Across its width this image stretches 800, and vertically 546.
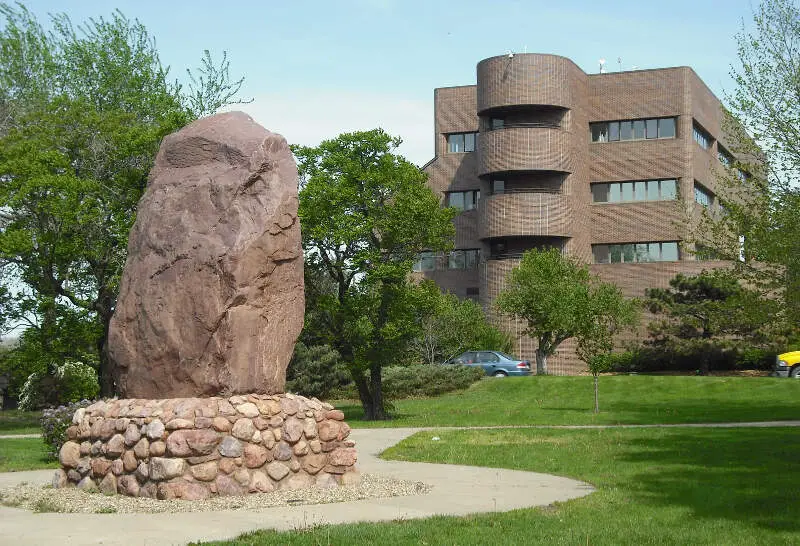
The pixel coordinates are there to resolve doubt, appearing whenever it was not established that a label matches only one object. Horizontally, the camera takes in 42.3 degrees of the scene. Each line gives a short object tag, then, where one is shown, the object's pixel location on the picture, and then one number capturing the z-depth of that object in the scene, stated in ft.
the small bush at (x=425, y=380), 128.47
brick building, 179.93
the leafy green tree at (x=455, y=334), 154.61
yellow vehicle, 127.75
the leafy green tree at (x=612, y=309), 148.46
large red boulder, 41.63
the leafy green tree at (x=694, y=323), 152.05
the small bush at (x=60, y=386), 114.93
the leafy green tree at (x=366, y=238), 85.05
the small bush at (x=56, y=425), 55.52
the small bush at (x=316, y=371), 126.62
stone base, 38.83
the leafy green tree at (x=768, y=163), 67.77
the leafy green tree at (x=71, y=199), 90.12
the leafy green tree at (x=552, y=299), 148.15
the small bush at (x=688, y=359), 154.92
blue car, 147.95
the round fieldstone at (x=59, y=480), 43.01
